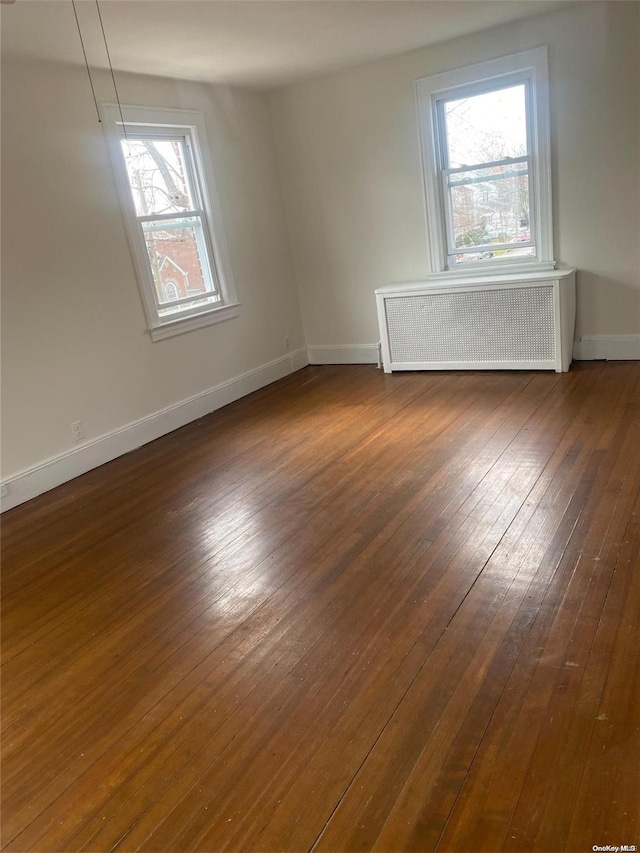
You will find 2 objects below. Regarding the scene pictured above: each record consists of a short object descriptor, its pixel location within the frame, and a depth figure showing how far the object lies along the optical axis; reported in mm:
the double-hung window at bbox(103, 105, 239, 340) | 4414
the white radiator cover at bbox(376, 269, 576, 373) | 4570
